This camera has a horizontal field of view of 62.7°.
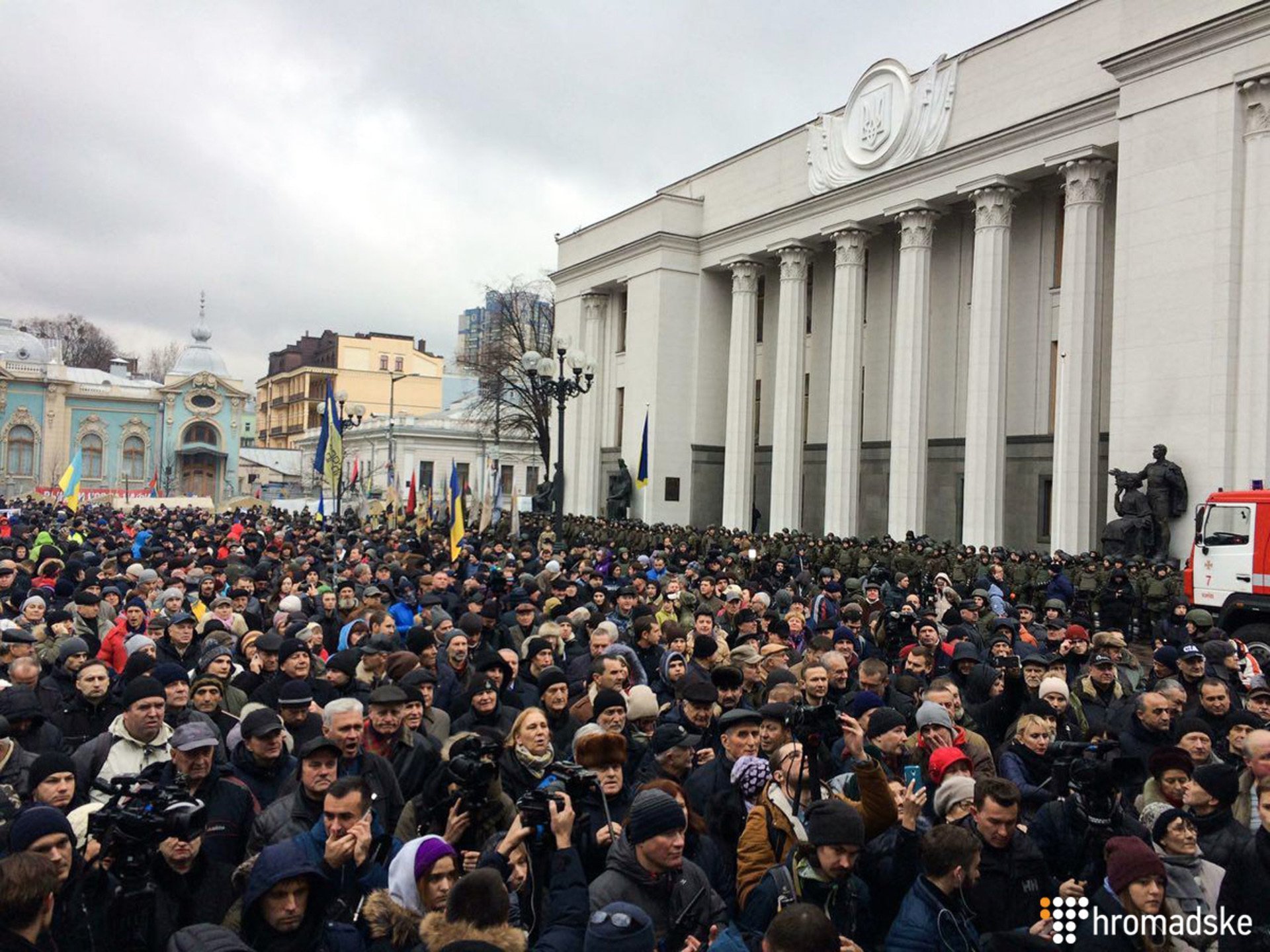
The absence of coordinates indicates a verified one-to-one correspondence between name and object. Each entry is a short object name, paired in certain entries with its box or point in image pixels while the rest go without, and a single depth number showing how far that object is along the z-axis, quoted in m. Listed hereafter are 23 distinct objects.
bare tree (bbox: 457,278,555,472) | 49.22
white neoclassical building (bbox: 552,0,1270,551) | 21.39
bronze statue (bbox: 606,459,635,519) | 40.34
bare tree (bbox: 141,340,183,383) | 108.25
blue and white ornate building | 71.62
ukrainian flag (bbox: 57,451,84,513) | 26.45
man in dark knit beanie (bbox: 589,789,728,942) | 3.97
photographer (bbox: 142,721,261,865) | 4.73
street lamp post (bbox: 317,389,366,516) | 22.78
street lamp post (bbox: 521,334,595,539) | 21.33
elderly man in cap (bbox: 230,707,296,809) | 5.51
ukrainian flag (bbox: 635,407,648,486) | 30.84
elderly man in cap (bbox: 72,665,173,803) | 5.71
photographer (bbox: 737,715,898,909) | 4.45
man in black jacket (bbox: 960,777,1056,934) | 4.30
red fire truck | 14.62
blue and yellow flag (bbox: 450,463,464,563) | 17.50
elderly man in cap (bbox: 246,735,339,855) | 4.70
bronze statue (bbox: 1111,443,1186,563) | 21.09
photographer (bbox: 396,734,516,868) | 4.37
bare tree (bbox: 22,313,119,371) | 94.88
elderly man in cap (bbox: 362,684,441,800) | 5.90
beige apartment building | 93.25
